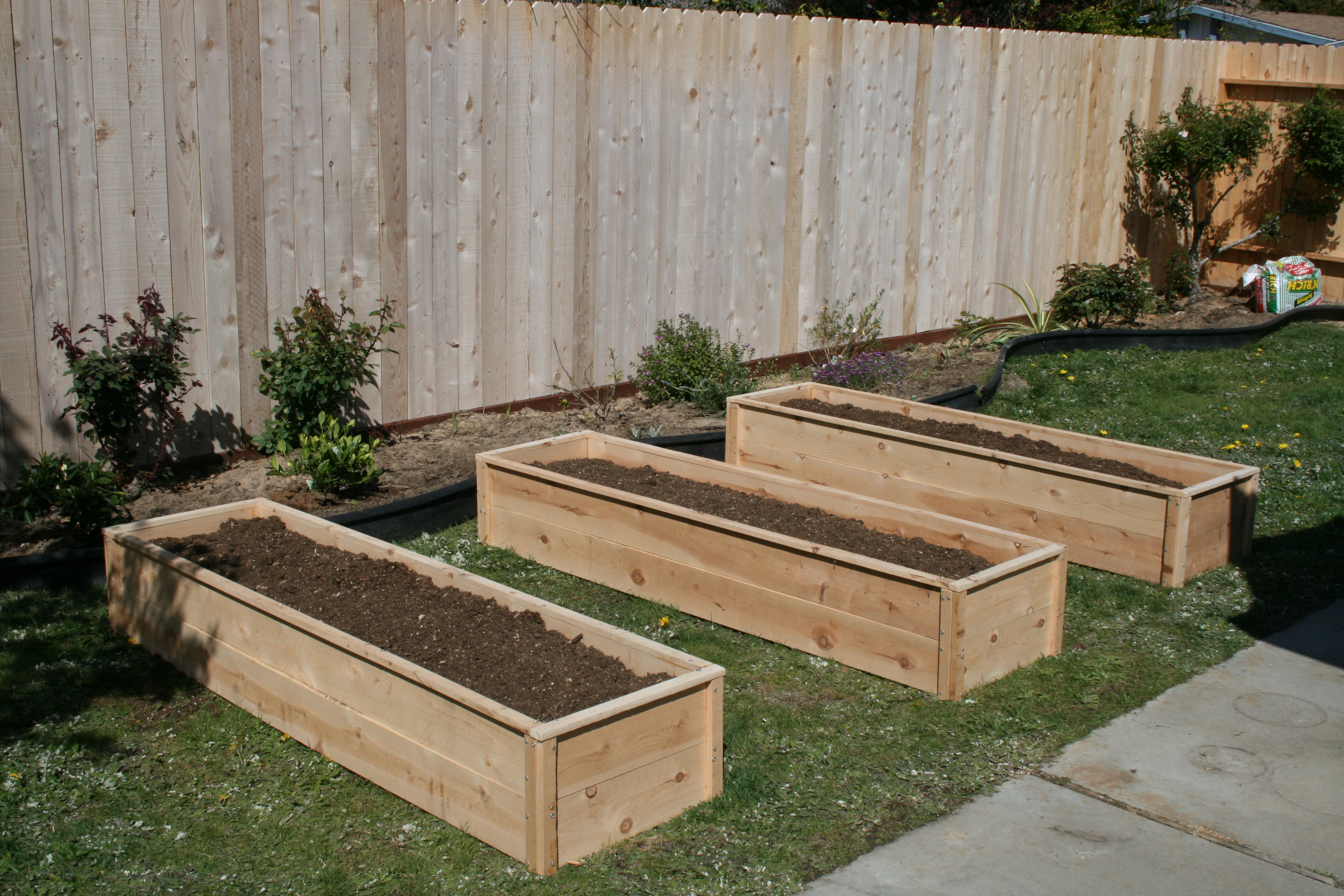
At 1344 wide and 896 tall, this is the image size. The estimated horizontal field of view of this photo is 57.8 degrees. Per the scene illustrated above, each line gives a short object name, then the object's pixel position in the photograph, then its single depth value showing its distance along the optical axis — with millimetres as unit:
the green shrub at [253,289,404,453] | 6598
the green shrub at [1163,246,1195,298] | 12641
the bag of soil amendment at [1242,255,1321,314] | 12281
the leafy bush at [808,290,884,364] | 9750
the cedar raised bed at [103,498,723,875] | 3477
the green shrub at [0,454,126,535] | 5609
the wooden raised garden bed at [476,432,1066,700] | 4727
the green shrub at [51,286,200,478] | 5820
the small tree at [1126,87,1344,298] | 11859
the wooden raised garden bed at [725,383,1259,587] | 5914
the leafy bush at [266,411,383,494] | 6355
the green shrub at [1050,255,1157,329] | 11156
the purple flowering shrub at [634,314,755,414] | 8438
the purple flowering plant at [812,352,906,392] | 8945
